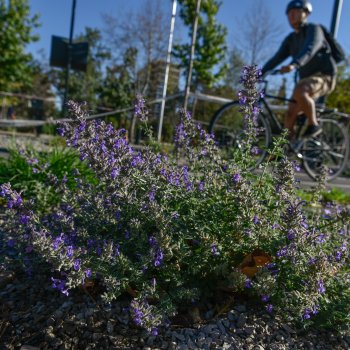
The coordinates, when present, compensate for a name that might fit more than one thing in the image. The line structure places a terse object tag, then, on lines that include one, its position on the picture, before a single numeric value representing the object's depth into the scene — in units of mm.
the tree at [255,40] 20250
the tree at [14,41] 26234
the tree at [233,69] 22500
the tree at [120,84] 21609
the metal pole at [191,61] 6359
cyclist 4778
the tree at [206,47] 22031
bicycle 4883
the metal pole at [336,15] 6676
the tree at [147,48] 20344
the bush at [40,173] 2921
